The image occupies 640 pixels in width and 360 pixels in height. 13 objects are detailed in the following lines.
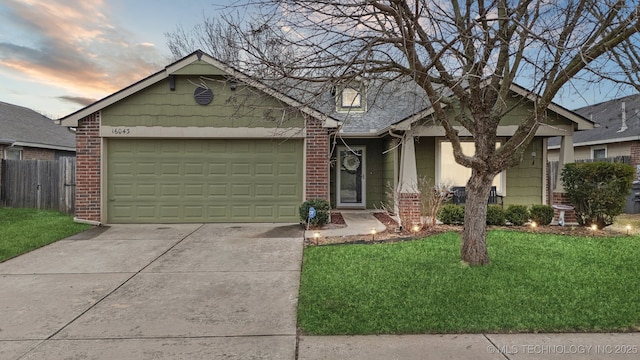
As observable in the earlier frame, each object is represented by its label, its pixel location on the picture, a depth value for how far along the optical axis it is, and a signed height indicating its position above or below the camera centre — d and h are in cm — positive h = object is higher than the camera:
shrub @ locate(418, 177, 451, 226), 873 -43
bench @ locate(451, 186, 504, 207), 1092 -41
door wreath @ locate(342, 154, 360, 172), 1345 +68
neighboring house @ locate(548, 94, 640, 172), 1590 +213
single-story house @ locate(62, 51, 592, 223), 985 +73
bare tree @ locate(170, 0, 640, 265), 476 +170
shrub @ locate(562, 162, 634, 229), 862 -13
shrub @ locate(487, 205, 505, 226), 931 -84
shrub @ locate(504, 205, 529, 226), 934 -79
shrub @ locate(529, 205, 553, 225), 927 -76
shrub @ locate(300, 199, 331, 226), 932 -76
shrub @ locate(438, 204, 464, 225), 939 -80
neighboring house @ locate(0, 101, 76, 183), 1540 +187
